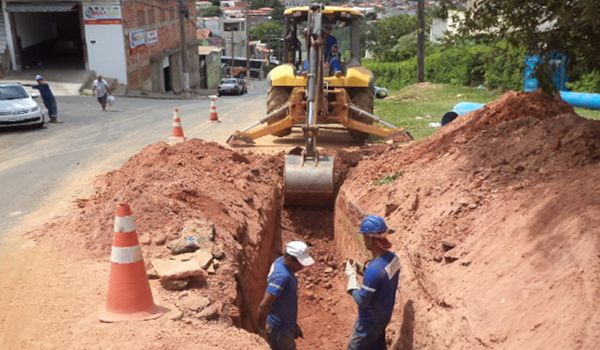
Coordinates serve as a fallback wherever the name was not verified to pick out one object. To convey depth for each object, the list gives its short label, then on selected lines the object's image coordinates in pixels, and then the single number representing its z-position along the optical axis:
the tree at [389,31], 53.94
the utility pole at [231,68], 63.92
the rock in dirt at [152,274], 5.49
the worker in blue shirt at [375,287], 5.18
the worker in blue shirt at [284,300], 5.20
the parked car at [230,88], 39.81
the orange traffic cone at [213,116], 17.77
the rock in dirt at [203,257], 5.86
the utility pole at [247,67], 59.90
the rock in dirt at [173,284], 5.37
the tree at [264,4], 130.38
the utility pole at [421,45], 24.39
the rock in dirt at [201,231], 6.30
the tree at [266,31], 89.57
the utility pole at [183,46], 36.31
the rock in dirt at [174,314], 4.87
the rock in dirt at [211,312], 5.07
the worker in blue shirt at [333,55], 12.66
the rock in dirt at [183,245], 6.04
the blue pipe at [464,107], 13.81
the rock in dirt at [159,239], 6.19
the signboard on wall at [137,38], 33.59
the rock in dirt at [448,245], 5.92
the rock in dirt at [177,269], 5.43
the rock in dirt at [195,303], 5.13
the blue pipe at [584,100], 14.40
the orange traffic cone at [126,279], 4.81
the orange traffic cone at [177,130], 13.45
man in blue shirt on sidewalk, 17.20
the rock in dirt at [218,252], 6.14
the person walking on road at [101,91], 21.11
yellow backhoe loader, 9.40
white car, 15.54
